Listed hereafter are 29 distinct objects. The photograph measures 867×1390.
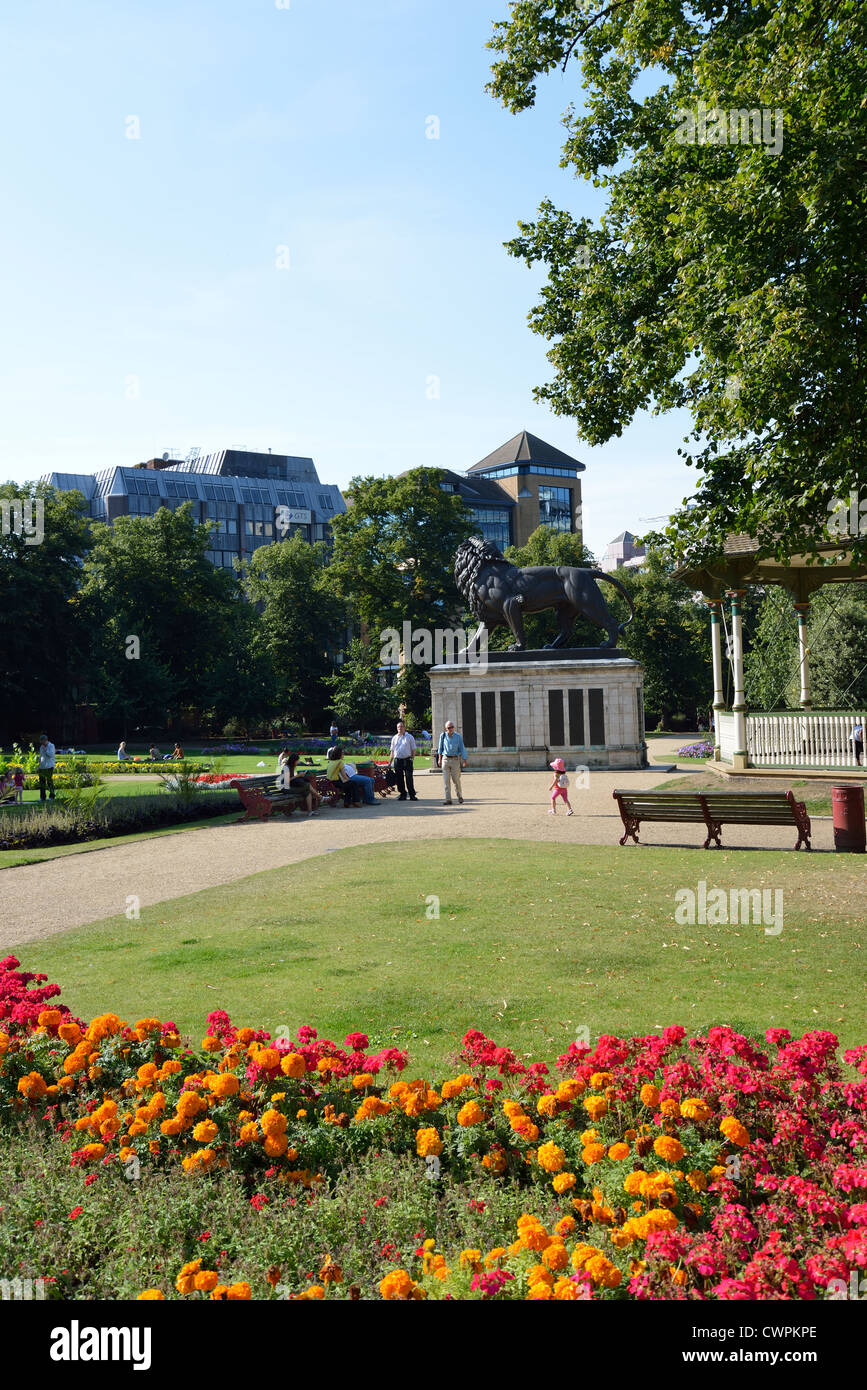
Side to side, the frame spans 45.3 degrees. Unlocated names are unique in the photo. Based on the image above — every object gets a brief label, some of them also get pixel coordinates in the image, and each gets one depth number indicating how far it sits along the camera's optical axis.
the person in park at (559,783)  18.91
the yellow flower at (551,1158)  4.18
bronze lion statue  31.17
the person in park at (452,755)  21.47
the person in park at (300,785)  22.17
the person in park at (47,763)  28.90
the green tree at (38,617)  48.75
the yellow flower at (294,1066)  4.96
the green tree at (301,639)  71.06
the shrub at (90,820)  19.08
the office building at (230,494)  117.81
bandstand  24.23
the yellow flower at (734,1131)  4.18
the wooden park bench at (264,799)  21.39
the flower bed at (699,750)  34.93
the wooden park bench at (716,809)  14.09
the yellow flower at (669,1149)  4.04
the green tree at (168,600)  60.84
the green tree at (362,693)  54.22
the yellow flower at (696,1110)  4.38
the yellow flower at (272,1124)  4.58
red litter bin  14.00
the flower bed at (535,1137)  3.42
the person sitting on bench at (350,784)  23.59
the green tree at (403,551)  52.41
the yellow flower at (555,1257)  3.32
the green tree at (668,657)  64.25
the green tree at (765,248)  9.24
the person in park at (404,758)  23.78
